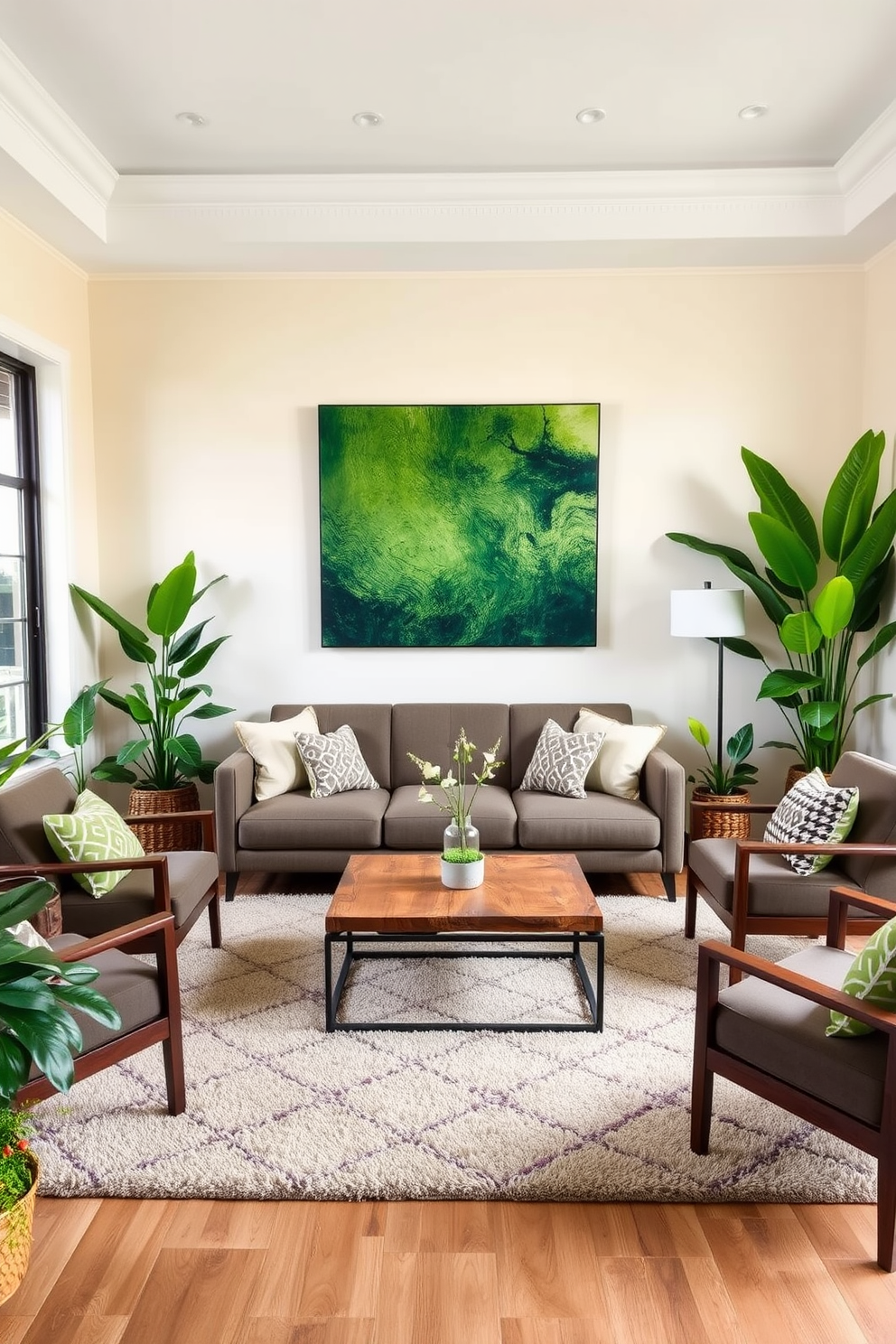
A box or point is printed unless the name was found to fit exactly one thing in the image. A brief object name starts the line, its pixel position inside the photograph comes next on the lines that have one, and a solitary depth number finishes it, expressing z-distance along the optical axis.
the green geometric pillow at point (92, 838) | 2.84
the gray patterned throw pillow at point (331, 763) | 4.31
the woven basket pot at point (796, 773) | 4.56
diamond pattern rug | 2.18
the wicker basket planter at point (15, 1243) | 1.74
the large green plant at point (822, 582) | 4.19
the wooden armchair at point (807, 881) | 3.04
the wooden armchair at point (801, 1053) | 1.92
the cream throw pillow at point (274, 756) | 4.32
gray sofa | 4.04
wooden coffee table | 2.80
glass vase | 3.12
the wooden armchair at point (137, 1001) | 2.23
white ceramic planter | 3.08
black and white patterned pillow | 3.13
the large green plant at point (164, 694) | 4.45
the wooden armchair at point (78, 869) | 2.78
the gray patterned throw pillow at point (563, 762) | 4.31
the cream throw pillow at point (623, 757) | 4.32
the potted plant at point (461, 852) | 3.08
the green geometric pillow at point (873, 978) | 1.95
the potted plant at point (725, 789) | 4.41
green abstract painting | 4.79
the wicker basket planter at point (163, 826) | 4.44
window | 4.33
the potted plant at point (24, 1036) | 1.67
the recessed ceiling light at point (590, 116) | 3.65
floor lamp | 4.39
